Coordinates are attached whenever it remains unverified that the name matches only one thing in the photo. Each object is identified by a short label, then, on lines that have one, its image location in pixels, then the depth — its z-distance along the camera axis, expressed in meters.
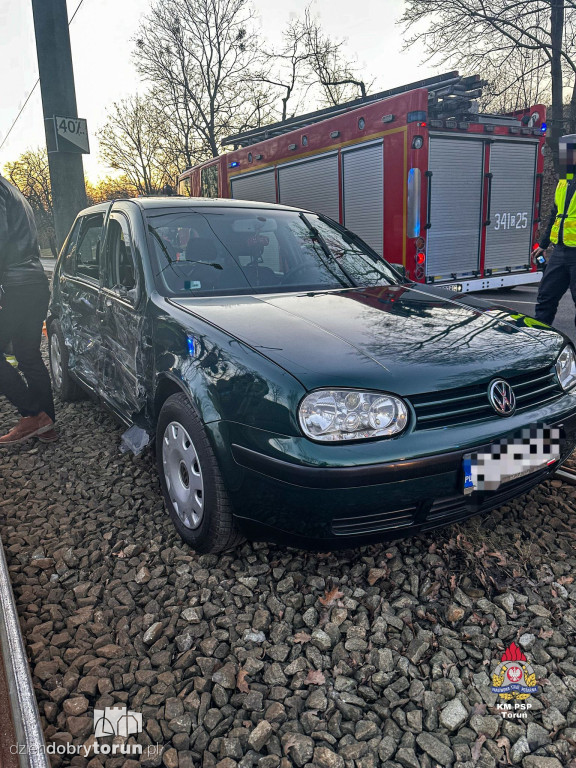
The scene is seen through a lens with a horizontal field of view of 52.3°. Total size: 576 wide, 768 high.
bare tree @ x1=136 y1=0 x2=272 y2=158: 25.02
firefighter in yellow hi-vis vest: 4.93
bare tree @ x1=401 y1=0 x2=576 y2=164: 18.33
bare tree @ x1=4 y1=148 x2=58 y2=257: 42.88
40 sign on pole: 7.00
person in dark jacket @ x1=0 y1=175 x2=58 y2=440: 3.92
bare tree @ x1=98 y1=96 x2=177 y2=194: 29.53
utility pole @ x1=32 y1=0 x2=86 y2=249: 6.83
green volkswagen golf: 2.05
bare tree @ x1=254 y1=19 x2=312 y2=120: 25.44
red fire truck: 7.23
